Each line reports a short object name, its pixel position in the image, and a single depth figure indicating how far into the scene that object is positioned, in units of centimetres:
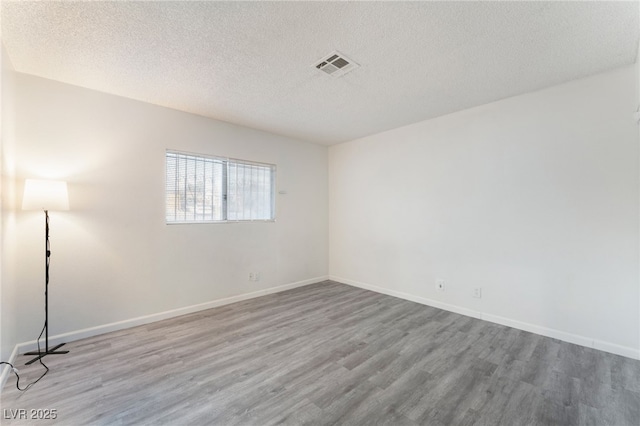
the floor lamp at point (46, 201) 224
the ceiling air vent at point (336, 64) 229
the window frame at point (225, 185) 340
